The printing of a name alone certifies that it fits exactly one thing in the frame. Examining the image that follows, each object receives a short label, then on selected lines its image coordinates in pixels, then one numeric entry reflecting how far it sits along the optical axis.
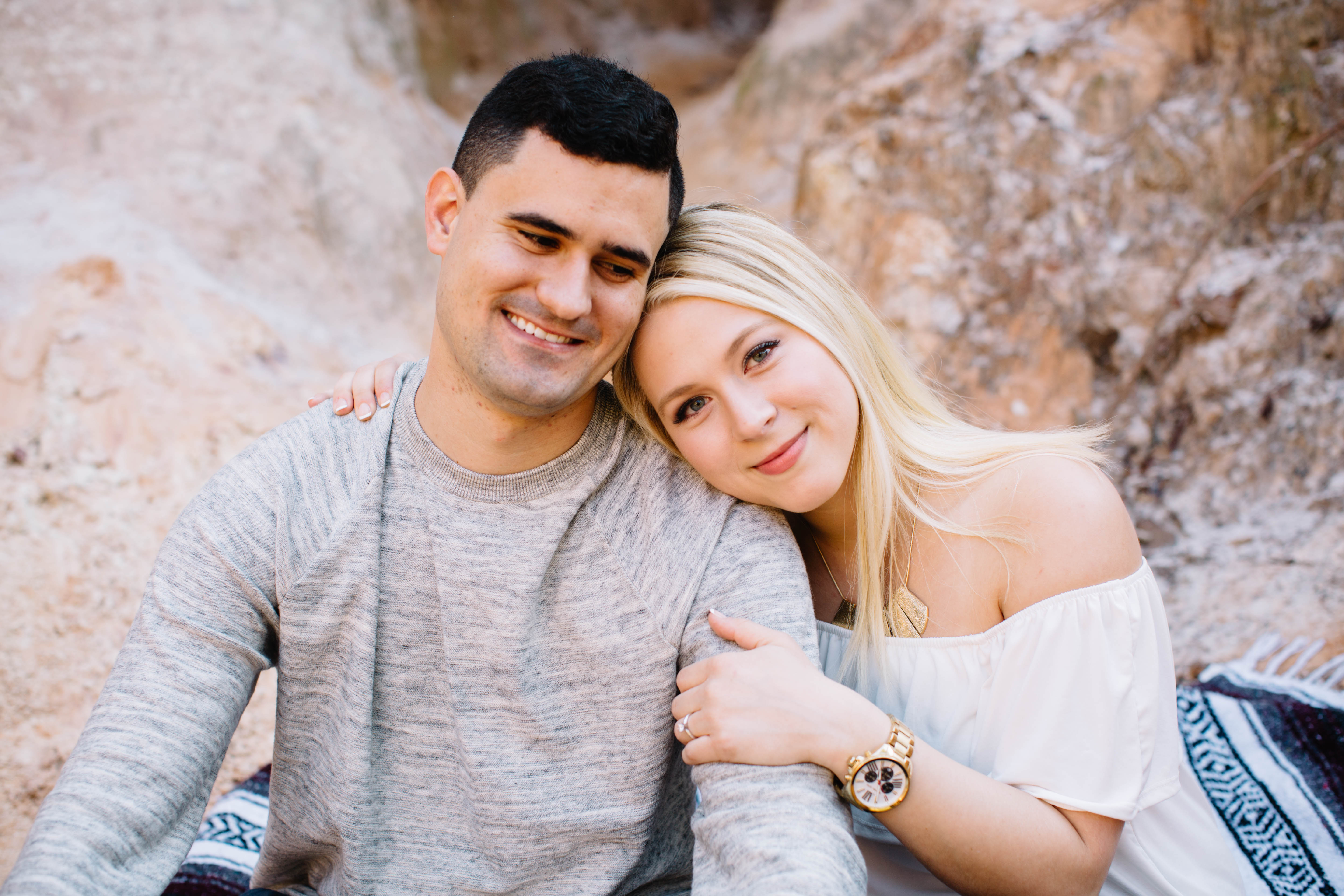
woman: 1.19
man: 1.24
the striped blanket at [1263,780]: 1.43
